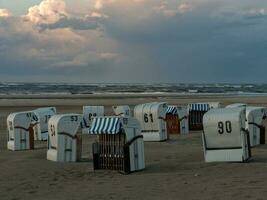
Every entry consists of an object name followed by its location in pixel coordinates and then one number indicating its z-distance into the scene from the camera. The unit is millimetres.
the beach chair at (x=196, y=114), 28547
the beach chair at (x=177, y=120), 26672
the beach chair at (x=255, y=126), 20458
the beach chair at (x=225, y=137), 15234
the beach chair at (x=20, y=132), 20953
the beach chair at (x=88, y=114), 27094
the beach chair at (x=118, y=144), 14586
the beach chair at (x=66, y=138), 16906
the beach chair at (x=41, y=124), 24656
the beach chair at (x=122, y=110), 27042
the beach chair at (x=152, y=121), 23047
